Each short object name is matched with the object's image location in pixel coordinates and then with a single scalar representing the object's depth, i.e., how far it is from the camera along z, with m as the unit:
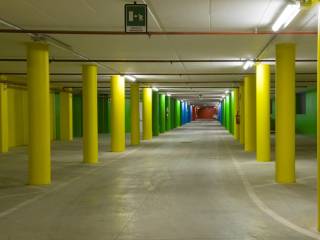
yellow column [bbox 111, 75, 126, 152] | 19.19
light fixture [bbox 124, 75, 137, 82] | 20.21
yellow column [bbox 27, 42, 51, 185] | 10.38
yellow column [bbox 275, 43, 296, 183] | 10.46
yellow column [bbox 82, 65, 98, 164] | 15.16
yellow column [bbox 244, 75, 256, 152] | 18.42
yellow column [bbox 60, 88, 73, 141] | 27.92
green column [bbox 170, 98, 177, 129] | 45.27
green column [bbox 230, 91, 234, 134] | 31.41
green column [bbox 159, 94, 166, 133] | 35.61
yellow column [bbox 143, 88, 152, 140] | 27.92
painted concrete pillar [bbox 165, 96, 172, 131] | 39.75
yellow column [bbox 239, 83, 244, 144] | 22.70
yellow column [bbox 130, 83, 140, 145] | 23.73
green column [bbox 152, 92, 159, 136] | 32.09
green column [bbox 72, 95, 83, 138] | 33.94
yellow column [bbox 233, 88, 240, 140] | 26.14
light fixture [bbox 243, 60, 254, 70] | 14.10
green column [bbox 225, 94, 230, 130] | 39.29
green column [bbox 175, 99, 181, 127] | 49.16
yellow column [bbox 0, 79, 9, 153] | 19.67
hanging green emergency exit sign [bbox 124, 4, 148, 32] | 7.16
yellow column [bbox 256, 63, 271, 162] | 14.64
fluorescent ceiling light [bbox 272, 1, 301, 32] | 6.97
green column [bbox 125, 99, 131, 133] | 39.62
